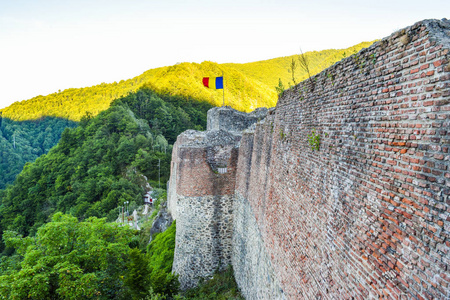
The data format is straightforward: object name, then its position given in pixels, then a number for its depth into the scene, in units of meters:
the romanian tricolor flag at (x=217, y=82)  19.39
